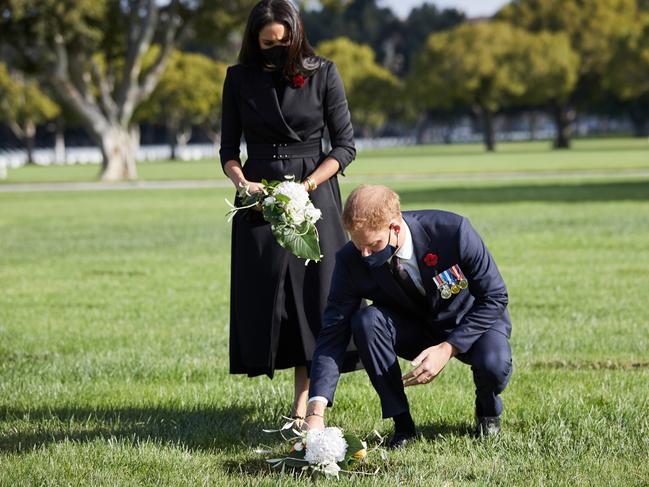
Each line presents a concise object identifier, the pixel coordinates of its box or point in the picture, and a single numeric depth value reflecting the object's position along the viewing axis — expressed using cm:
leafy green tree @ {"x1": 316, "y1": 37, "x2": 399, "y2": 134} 8631
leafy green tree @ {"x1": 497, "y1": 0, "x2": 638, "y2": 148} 7450
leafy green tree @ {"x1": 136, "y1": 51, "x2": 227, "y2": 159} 7662
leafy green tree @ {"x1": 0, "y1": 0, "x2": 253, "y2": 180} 3431
